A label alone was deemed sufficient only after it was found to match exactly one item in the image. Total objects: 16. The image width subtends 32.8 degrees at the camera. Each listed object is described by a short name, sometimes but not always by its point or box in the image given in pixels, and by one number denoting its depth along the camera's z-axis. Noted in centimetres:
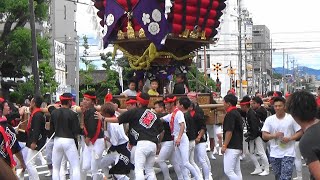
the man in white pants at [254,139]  1198
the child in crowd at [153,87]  1296
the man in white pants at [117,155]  979
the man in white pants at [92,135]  985
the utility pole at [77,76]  2418
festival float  1245
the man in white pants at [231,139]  877
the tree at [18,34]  2392
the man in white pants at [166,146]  1035
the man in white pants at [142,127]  897
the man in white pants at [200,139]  1065
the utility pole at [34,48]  1974
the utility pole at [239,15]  4689
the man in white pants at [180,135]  987
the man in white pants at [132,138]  917
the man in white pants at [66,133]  938
